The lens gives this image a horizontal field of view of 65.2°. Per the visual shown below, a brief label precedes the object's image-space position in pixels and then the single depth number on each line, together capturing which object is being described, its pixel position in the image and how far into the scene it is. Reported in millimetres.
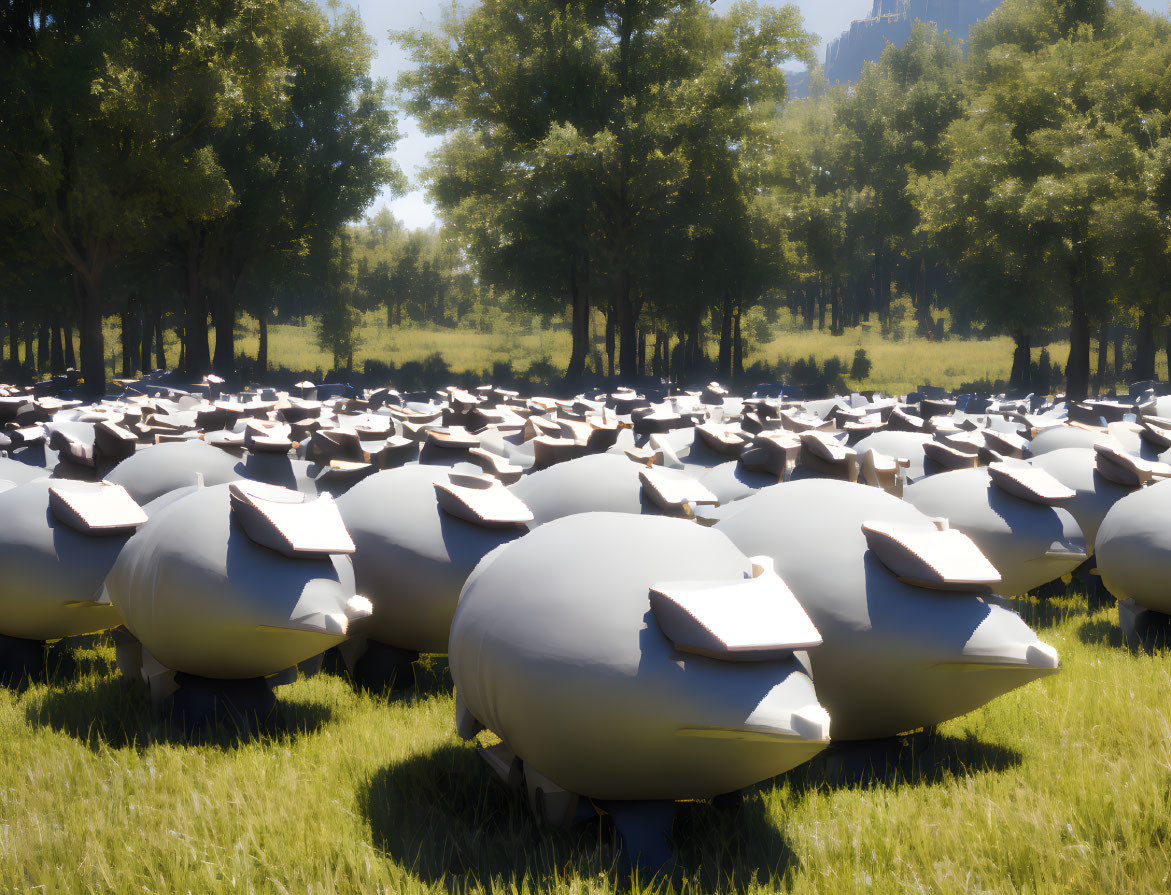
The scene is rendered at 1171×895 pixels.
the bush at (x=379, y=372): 43469
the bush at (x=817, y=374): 44934
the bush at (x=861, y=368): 48781
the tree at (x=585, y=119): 35031
